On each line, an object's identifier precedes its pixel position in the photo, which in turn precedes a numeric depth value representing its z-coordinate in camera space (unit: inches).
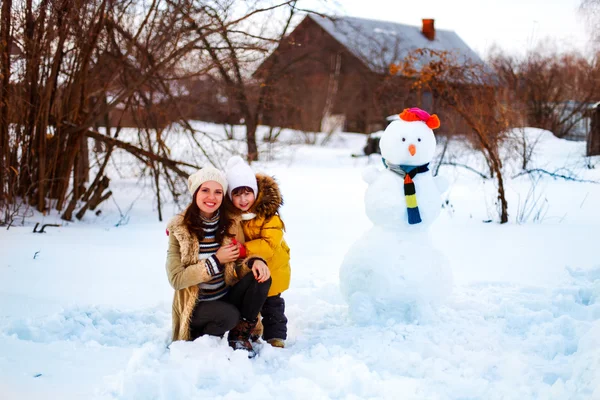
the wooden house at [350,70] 760.3
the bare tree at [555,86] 444.8
